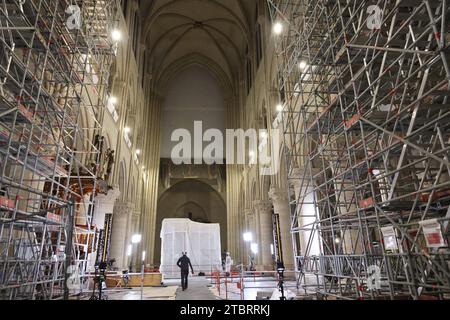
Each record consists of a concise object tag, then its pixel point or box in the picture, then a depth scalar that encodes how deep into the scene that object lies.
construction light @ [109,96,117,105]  16.20
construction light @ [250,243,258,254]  21.21
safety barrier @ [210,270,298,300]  10.04
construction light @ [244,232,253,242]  23.85
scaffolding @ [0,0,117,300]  5.59
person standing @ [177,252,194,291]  11.71
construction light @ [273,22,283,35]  13.11
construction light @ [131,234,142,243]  22.74
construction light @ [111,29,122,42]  12.66
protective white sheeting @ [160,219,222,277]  17.34
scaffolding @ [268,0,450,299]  4.52
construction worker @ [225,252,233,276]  18.91
